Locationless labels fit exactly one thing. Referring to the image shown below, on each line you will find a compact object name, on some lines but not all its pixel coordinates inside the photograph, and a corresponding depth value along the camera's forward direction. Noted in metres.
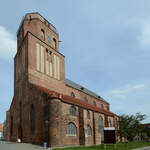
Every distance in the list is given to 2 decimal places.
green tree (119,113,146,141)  29.31
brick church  25.08
